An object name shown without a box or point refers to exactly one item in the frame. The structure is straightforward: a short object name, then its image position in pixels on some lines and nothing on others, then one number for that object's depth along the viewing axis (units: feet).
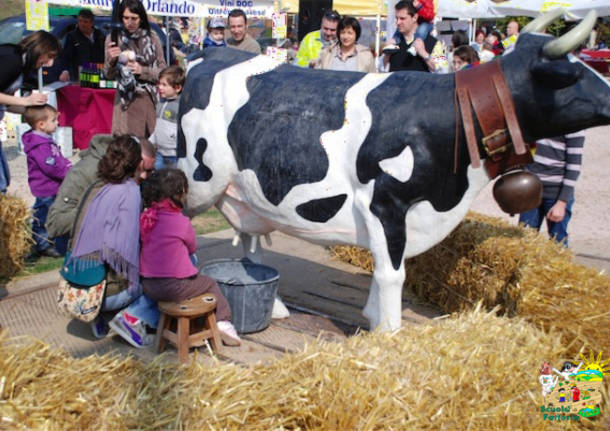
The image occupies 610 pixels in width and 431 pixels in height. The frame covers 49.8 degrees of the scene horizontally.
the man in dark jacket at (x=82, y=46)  33.91
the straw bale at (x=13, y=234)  16.96
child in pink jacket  12.52
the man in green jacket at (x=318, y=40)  23.02
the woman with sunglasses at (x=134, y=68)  20.59
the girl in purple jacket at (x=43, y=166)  18.01
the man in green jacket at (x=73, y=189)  13.76
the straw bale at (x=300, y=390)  7.80
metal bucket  13.49
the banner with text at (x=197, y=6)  32.99
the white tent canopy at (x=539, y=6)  40.40
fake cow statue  11.03
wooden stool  12.05
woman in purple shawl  12.78
